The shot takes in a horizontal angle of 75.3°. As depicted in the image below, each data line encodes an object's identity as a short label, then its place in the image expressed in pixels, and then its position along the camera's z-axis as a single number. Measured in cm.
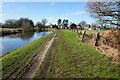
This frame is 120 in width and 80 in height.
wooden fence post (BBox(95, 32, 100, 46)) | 801
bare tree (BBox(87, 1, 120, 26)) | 765
